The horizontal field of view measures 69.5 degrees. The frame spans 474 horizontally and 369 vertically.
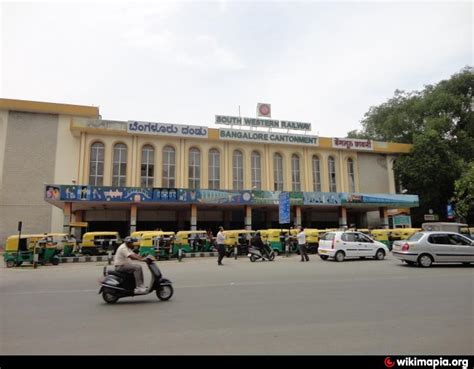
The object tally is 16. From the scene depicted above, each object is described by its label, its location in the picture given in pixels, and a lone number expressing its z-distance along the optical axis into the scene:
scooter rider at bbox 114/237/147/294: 7.66
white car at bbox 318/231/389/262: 16.62
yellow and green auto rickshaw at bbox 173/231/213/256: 20.32
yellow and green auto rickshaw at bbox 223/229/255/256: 20.77
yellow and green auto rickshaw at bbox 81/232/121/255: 20.20
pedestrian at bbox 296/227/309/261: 16.76
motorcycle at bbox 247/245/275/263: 17.42
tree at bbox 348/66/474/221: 35.53
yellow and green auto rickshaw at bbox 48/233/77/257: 18.95
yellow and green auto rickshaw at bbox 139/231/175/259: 18.67
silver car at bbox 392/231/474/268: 13.53
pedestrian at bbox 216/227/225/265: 15.73
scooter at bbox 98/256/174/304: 7.51
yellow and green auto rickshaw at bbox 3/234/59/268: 16.52
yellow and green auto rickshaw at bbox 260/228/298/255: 21.31
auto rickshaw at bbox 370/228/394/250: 23.94
